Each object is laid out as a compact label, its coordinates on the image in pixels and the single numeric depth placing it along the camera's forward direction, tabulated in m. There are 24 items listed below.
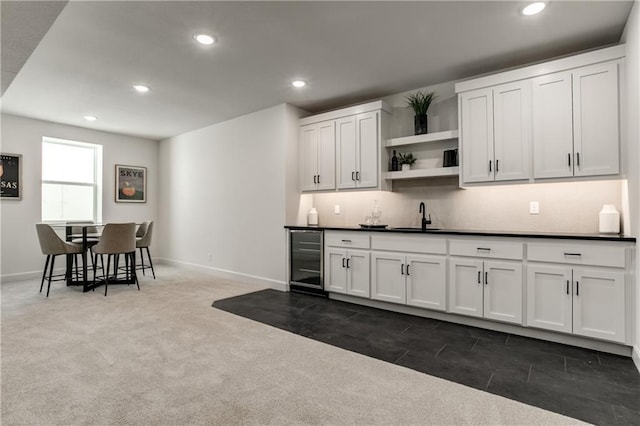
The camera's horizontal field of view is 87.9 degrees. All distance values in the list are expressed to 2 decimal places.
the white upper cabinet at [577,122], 2.83
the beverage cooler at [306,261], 4.46
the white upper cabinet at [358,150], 4.23
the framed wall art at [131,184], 6.61
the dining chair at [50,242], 4.54
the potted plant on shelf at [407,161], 4.17
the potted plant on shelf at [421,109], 4.02
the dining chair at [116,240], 4.59
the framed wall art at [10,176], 5.21
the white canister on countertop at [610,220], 2.90
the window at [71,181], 5.80
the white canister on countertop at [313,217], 4.98
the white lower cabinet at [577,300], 2.61
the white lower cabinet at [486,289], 3.03
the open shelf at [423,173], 3.73
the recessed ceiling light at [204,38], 2.93
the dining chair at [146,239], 5.56
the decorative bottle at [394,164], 4.27
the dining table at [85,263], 4.73
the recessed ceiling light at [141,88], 4.11
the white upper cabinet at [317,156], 4.64
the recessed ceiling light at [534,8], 2.46
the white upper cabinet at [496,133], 3.22
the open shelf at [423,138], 3.74
